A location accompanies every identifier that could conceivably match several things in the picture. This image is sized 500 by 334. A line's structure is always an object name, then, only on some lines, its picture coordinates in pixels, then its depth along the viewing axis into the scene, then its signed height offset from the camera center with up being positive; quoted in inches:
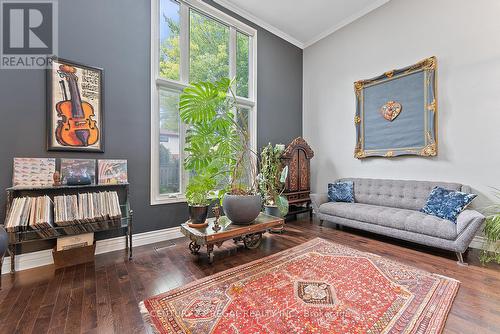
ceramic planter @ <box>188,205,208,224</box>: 101.5 -22.6
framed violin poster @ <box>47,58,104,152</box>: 92.6 +27.5
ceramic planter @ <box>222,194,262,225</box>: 101.1 -19.6
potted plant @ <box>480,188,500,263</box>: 86.5 -29.9
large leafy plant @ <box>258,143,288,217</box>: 143.3 -7.0
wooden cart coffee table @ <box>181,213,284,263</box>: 89.2 -29.3
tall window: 120.7 +65.1
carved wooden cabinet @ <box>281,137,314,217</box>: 158.1 -6.2
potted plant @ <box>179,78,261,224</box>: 101.3 +11.5
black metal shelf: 79.5 -24.2
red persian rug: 55.8 -41.5
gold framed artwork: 126.3 +36.3
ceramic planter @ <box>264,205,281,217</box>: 139.5 -28.9
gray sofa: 92.4 -25.7
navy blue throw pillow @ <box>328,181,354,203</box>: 149.7 -17.6
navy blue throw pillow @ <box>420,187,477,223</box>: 100.4 -17.6
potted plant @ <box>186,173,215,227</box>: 101.9 -15.0
